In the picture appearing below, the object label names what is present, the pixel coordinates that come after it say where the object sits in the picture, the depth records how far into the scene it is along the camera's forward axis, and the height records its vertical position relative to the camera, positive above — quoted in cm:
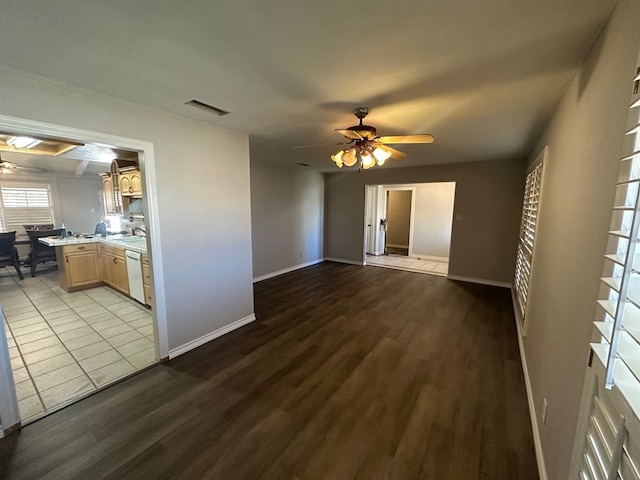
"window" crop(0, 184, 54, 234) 605 -4
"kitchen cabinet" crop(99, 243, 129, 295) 420 -107
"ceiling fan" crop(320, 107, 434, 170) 219 +58
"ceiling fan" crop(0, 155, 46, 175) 515 +80
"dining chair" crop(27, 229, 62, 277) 526 -96
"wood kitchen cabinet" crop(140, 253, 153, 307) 359 -106
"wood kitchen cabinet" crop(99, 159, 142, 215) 435 +38
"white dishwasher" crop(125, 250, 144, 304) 376 -103
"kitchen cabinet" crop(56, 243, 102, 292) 439 -107
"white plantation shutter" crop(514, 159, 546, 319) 270 -27
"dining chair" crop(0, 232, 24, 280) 498 -92
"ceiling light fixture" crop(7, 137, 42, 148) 383 +95
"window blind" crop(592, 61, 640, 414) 67 -23
